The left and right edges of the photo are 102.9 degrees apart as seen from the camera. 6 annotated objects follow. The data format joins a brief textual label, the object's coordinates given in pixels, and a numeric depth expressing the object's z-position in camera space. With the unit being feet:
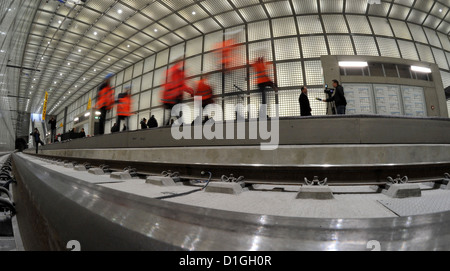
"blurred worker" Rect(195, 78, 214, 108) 41.24
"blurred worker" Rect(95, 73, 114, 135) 63.00
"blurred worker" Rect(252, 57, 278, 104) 34.81
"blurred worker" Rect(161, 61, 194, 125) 44.73
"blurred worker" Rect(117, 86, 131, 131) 53.62
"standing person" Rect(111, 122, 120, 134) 38.65
